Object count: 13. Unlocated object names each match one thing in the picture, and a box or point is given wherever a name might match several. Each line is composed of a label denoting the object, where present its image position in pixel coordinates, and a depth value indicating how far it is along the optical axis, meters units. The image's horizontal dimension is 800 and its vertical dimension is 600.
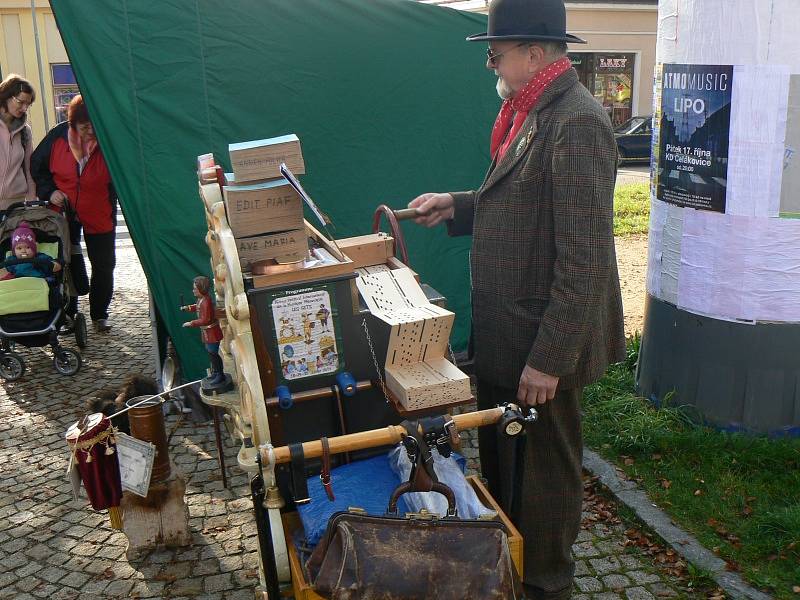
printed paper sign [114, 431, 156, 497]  3.45
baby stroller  5.79
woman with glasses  6.46
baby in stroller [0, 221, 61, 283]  5.91
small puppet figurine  3.13
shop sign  27.00
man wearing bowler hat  2.54
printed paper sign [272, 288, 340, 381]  2.68
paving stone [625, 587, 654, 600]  3.39
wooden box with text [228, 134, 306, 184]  2.82
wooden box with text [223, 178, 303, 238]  2.81
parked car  21.22
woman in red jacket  6.39
